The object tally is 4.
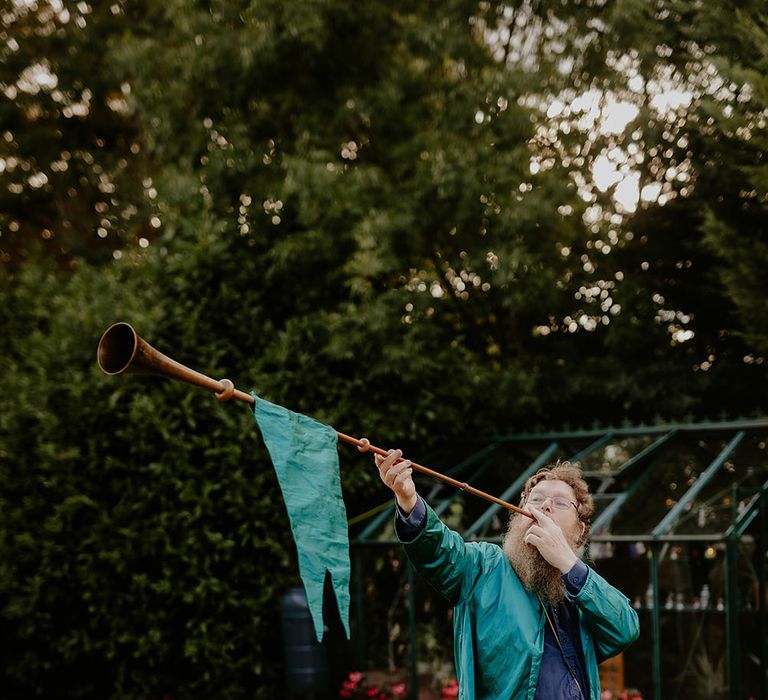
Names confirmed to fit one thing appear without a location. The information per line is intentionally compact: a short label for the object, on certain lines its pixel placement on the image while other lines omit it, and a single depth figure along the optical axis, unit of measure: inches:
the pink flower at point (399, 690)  317.1
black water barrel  320.5
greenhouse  260.2
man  122.9
